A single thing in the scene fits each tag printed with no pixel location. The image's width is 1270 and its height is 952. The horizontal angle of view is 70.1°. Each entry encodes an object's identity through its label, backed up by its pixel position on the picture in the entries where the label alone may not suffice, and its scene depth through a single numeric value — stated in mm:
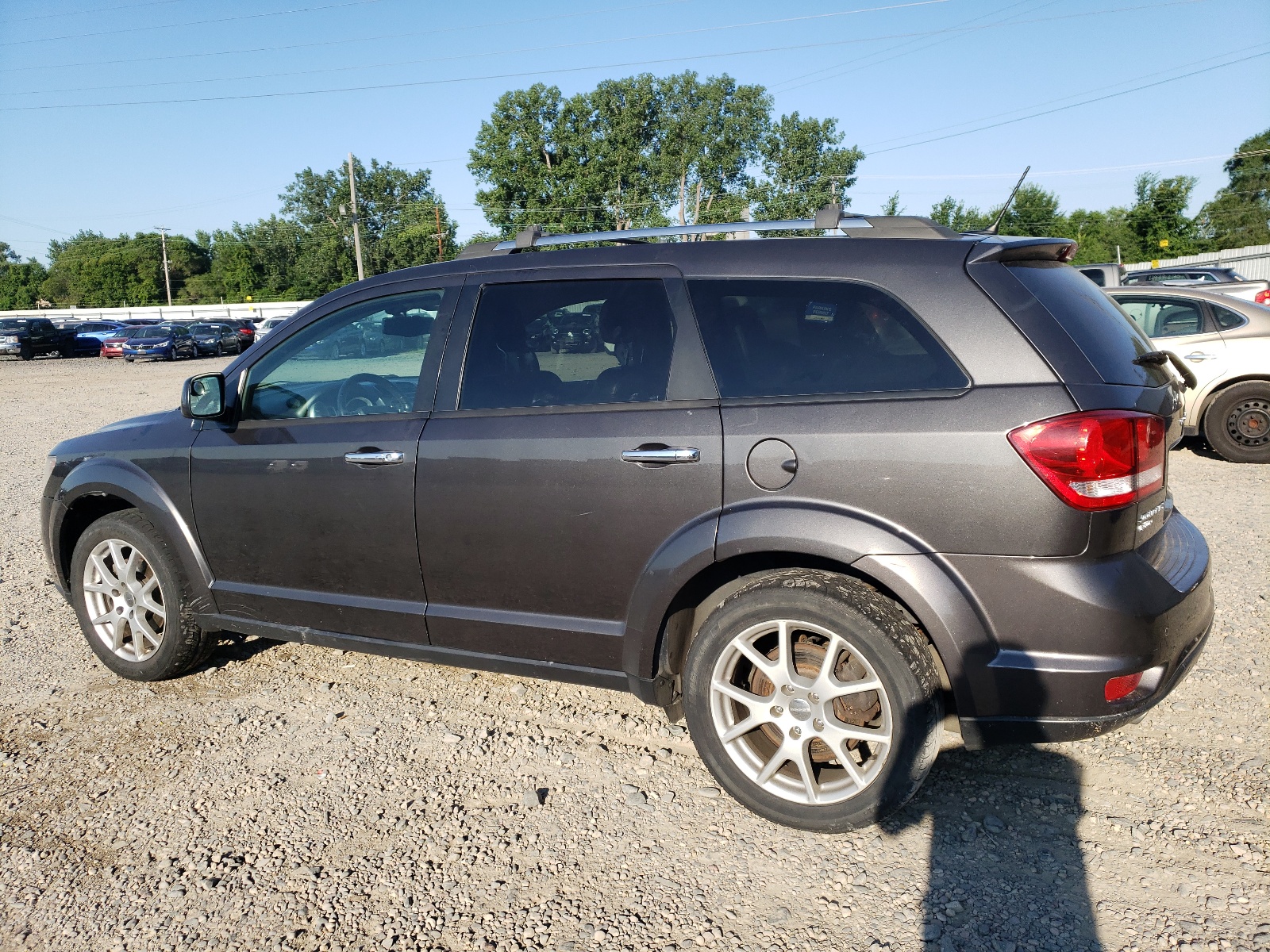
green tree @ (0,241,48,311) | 110500
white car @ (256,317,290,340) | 44938
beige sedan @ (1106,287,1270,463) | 8906
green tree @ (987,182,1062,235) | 70125
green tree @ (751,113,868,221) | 67875
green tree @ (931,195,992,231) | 57312
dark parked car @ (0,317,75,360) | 39531
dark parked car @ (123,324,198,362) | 38688
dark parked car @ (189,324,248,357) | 42938
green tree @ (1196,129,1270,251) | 77538
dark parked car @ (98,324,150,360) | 40344
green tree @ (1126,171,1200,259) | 59438
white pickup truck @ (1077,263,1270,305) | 10383
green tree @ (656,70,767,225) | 70062
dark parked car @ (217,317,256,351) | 46375
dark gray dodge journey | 2617
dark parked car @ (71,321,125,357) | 43438
